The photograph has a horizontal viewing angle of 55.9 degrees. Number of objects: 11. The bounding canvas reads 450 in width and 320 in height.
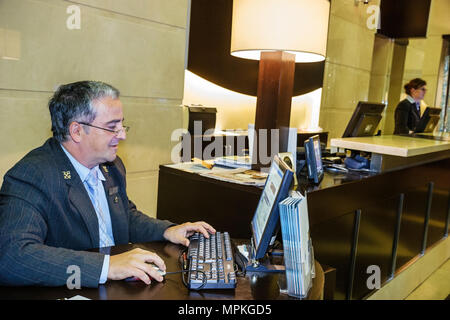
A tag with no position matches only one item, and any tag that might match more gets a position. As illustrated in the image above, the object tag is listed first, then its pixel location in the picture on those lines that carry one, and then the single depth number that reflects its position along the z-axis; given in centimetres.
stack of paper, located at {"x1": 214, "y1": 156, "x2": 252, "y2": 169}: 263
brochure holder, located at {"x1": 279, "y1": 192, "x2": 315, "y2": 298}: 108
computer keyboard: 116
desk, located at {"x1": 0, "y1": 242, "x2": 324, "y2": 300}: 110
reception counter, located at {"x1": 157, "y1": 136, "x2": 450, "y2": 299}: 221
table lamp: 239
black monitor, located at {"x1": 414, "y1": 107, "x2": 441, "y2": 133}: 451
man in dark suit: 116
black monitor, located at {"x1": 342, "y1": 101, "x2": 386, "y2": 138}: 311
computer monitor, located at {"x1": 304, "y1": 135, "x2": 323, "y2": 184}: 231
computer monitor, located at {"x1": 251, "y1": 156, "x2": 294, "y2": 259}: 116
